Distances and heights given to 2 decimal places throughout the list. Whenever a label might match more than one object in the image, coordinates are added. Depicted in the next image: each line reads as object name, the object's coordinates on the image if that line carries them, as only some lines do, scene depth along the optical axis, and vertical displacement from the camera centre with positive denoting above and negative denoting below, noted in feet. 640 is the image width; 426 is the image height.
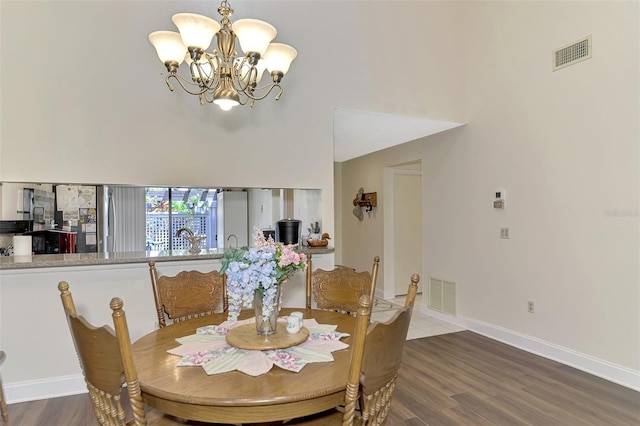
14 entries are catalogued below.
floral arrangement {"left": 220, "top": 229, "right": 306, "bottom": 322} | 5.00 -0.73
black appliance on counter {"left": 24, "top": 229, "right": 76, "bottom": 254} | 9.69 -0.53
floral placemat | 4.59 -1.84
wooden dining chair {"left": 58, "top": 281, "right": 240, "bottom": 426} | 3.78 -1.54
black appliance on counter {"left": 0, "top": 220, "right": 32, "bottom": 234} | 9.16 -0.10
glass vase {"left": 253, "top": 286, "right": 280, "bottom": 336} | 5.28 -1.40
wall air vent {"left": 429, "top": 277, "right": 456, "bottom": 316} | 14.98 -3.38
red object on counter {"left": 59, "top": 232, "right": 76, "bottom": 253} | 9.91 -0.55
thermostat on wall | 12.77 +0.57
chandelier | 6.57 +3.27
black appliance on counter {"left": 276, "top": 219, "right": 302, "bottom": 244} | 11.35 -0.39
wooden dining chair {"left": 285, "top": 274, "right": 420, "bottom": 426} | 3.81 -1.58
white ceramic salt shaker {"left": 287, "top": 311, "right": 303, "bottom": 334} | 5.59 -1.61
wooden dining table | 3.90 -1.89
